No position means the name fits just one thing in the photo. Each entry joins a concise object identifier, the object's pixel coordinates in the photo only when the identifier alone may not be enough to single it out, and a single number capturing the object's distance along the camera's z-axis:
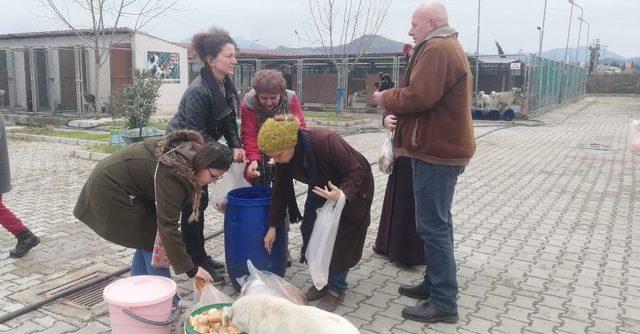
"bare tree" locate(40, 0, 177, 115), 15.32
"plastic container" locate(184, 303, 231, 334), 2.71
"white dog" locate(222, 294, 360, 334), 2.20
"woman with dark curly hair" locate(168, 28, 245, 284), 3.72
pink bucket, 2.65
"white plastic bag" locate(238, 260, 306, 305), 3.00
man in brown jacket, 2.97
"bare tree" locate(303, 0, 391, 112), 18.67
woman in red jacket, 3.70
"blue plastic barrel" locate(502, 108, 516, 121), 18.14
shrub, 9.33
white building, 15.88
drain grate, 3.60
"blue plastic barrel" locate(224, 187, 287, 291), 3.45
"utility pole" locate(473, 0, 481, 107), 18.19
